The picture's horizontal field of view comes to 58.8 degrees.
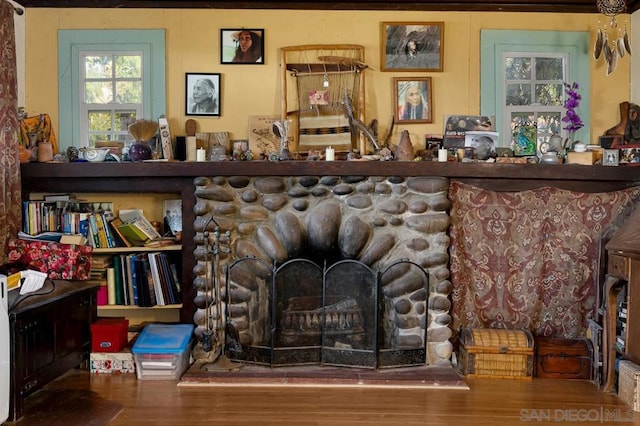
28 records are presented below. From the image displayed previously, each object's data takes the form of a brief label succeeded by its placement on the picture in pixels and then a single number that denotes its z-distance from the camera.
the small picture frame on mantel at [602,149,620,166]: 3.65
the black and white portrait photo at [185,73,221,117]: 3.95
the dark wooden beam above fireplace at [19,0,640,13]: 3.92
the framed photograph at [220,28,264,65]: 3.95
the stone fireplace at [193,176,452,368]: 3.63
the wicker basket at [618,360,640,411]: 3.04
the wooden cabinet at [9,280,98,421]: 2.77
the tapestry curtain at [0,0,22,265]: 3.39
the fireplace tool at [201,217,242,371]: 3.63
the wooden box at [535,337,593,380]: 3.54
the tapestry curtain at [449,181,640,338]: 3.66
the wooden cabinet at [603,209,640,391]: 3.12
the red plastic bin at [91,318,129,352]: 3.54
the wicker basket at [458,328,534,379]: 3.49
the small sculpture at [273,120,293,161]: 3.72
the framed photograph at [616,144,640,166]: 3.67
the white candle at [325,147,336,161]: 3.68
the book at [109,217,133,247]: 3.81
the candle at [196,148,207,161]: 3.67
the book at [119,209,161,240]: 3.84
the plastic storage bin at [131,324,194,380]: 3.43
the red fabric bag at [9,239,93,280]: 3.34
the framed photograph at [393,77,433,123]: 3.96
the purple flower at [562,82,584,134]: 3.80
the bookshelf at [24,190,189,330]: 4.01
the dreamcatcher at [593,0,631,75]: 3.59
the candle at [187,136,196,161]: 3.89
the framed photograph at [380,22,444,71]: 3.95
